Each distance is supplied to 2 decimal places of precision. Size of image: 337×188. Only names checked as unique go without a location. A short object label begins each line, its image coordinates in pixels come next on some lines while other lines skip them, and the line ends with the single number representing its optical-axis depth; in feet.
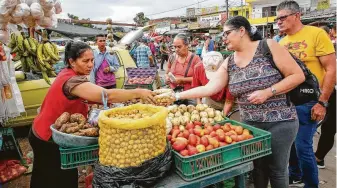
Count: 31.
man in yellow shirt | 9.50
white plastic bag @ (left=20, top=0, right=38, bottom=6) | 11.41
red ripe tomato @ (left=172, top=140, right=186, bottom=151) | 6.93
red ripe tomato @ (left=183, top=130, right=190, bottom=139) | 7.73
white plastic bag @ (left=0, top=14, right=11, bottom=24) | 11.02
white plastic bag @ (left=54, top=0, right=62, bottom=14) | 12.99
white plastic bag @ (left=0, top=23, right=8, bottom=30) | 11.26
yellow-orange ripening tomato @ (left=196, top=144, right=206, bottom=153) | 6.74
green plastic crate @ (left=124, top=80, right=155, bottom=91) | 19.39
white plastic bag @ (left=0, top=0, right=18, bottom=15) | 10.61
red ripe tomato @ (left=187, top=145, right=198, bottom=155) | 6.59
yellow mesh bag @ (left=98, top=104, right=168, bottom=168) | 5.89
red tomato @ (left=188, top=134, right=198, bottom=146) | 7.22
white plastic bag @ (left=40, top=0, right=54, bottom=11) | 11.72
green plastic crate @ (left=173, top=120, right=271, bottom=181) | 6.27
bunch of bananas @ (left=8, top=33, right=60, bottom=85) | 14.10
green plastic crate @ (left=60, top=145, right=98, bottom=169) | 6.56
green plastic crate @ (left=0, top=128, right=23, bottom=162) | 13.61
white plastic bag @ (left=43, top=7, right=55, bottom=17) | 12.15
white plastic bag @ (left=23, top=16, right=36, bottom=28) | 11.46
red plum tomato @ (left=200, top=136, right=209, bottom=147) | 7.11
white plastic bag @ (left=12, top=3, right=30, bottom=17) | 10.96
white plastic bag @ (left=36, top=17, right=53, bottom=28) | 11.94
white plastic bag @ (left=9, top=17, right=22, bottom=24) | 11.26
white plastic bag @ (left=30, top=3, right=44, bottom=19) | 11.14
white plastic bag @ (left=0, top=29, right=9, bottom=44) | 11.25
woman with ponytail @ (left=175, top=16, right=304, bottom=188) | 7.77
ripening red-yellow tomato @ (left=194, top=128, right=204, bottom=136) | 7.94
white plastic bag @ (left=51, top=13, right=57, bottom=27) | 12.63
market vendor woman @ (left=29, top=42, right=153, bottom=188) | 7.47
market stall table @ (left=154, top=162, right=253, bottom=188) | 6.27
